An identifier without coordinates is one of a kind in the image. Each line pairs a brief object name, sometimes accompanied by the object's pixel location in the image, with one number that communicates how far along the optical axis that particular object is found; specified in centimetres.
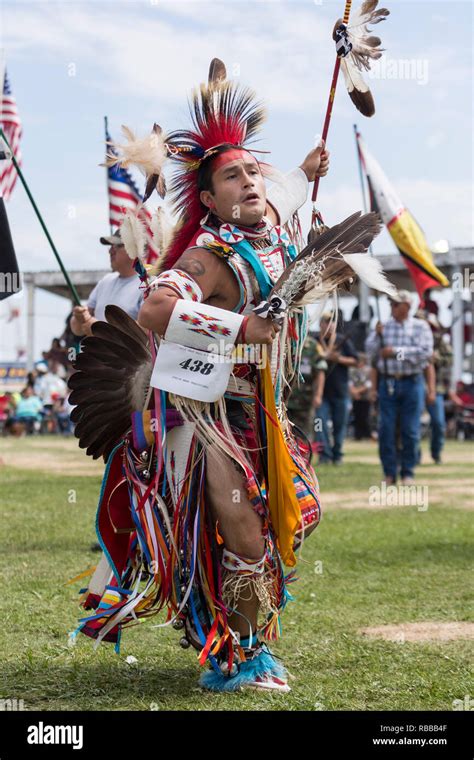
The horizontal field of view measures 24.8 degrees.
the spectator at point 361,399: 2213
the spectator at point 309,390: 1309
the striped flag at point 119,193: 979
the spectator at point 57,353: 2248
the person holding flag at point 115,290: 671
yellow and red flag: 1270
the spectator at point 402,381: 1072
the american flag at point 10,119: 1048
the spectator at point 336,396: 1408
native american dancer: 375
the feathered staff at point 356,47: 423
